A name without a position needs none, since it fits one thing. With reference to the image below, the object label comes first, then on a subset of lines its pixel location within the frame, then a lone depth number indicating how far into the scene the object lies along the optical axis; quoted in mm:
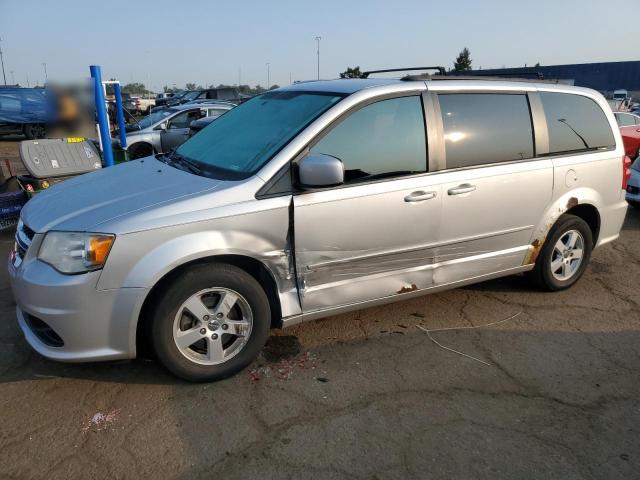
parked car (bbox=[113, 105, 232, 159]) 11312
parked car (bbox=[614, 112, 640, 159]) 11945
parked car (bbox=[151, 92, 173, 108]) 30923
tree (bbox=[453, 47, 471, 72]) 73250
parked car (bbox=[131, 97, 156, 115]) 30527
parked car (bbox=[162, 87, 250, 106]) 25219
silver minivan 2707
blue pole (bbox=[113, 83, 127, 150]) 8101
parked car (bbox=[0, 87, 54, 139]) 19078
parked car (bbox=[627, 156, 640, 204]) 7535
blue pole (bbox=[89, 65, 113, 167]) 6961
